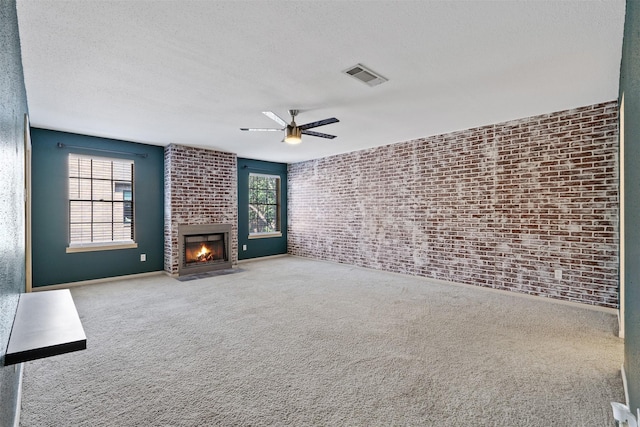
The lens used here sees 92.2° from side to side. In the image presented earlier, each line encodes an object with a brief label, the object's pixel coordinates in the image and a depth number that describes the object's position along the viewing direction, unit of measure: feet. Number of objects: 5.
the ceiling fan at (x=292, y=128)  12.05
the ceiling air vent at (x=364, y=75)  8.85
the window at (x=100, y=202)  16.67
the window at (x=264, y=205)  25.02
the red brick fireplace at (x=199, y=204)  19.04
